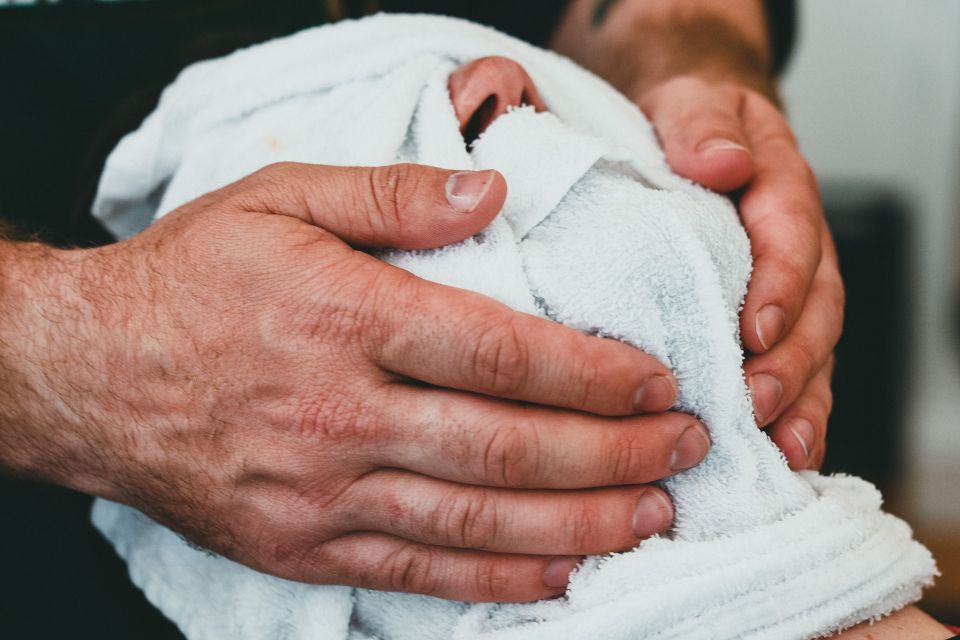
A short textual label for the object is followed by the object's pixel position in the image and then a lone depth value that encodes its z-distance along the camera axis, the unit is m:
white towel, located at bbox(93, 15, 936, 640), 0.39
